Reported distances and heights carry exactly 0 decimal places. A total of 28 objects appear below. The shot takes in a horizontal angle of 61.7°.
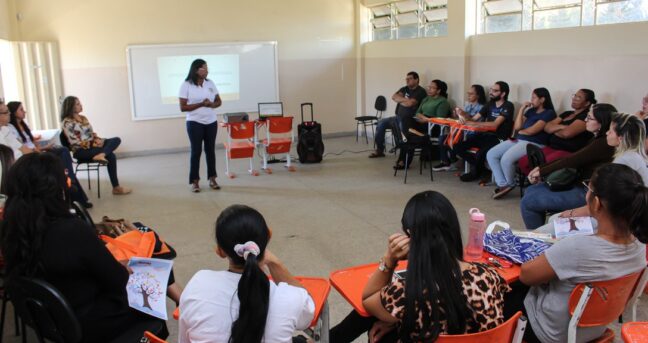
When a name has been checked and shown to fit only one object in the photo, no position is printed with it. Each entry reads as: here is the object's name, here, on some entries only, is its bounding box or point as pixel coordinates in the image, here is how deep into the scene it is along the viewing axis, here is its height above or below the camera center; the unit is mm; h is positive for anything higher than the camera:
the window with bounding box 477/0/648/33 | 5098 +669
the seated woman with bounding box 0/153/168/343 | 1867 -530
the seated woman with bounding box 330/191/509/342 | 1584 -605
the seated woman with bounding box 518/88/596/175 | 5039 -515
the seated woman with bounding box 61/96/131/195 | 5484 -462
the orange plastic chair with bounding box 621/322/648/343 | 1533 -731
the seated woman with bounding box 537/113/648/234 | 3104 -384
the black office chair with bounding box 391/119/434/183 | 6188 -740
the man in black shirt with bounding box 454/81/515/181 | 5961 -512
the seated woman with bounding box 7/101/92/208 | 4957 -407
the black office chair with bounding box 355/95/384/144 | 8531 -534
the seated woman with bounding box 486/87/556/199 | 5422 -636
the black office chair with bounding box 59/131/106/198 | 5574 -541
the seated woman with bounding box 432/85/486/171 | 6352 -388
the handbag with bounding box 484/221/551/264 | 2211 -698
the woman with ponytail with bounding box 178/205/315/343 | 1515 -612
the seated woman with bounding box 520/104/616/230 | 3750 -746
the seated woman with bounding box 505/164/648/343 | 1862 -597
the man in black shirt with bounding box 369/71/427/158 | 7402 -318
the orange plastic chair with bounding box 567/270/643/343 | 1907 -798
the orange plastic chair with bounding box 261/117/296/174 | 6766 -682
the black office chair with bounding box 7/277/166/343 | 1794 -748
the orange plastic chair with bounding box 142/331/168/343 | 1587 -730
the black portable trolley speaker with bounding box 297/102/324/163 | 7199 -776
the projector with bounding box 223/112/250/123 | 6660 -383
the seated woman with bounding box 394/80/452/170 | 7031 -369
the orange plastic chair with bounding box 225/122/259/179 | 6379 -681
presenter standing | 5570 -244
